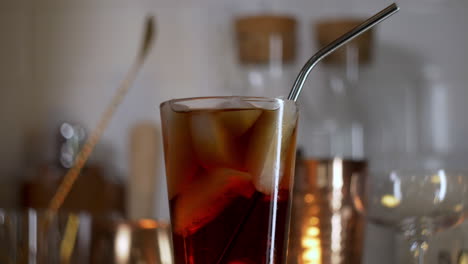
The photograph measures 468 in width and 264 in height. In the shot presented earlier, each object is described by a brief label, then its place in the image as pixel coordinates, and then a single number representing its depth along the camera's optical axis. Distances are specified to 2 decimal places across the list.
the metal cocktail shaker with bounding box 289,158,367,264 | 1.02
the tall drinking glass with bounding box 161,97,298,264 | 0.77
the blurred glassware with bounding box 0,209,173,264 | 1.04
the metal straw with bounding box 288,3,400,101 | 0.80
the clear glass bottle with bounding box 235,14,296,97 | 1.63
